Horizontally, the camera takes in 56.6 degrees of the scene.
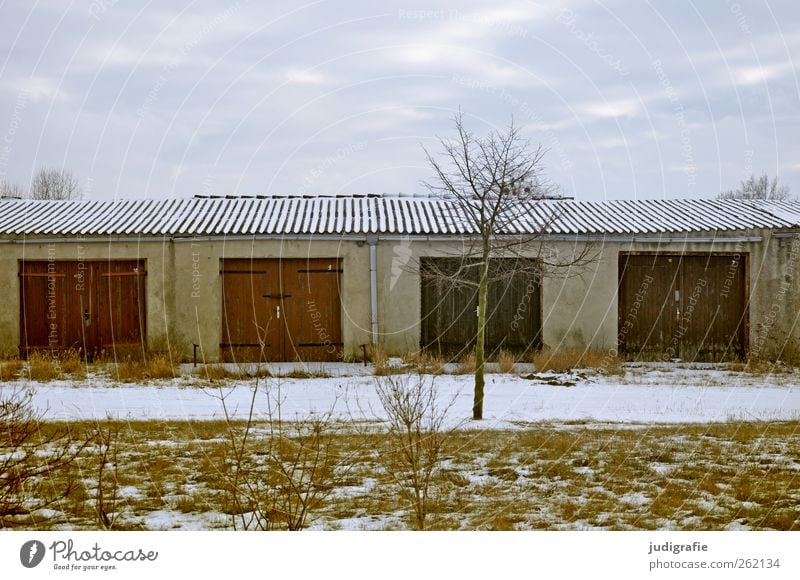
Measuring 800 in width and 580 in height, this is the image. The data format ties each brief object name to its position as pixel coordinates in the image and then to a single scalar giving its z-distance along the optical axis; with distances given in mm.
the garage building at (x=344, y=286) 16672
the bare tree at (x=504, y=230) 10031
